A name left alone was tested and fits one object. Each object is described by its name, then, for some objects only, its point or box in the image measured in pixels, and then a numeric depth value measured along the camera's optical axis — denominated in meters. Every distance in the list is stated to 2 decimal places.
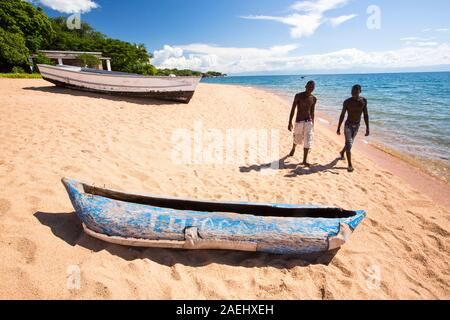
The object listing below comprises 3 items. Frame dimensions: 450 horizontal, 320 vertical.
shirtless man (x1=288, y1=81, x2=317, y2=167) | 5.32
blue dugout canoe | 2.51
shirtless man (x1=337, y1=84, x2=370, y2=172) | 5.29
